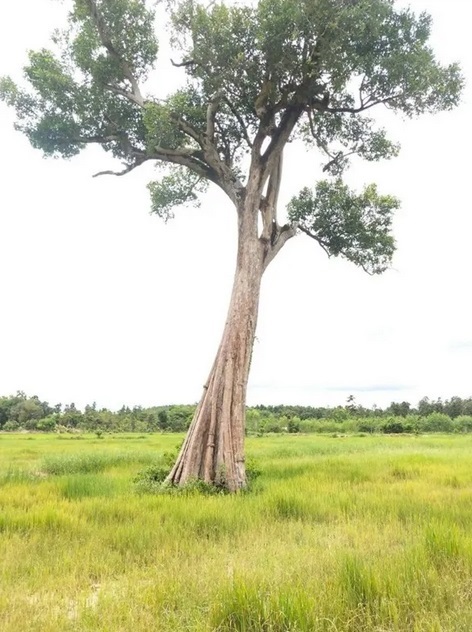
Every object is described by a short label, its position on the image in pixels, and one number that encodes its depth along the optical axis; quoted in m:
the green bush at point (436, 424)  77.12
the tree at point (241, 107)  10.02
